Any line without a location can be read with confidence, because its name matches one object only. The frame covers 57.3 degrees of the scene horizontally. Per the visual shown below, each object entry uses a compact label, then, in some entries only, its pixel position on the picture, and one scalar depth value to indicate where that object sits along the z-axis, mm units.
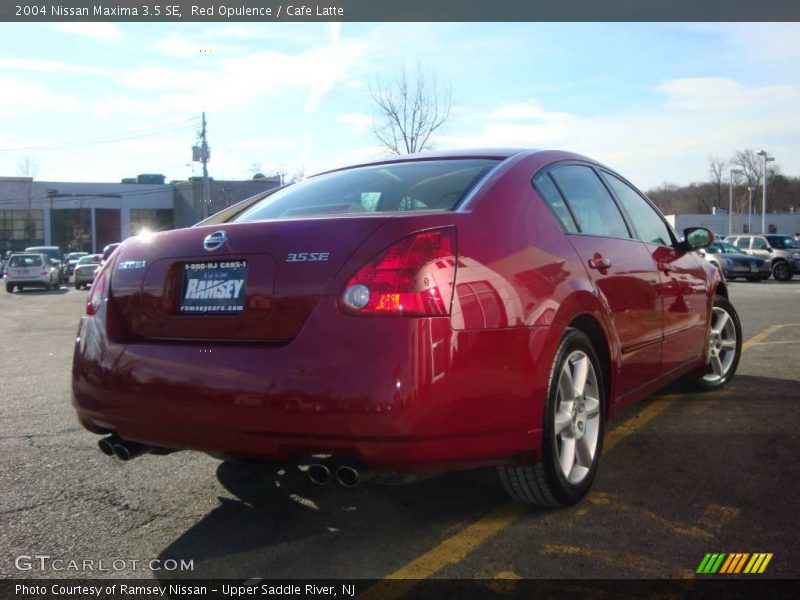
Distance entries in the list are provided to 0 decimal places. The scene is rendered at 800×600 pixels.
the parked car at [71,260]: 38872
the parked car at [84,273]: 29859
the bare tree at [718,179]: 112062
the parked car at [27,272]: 28672
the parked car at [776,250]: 27625
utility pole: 41188
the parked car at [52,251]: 42394
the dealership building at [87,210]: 64438
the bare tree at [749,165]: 105825
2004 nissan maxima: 2475
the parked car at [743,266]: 26453
